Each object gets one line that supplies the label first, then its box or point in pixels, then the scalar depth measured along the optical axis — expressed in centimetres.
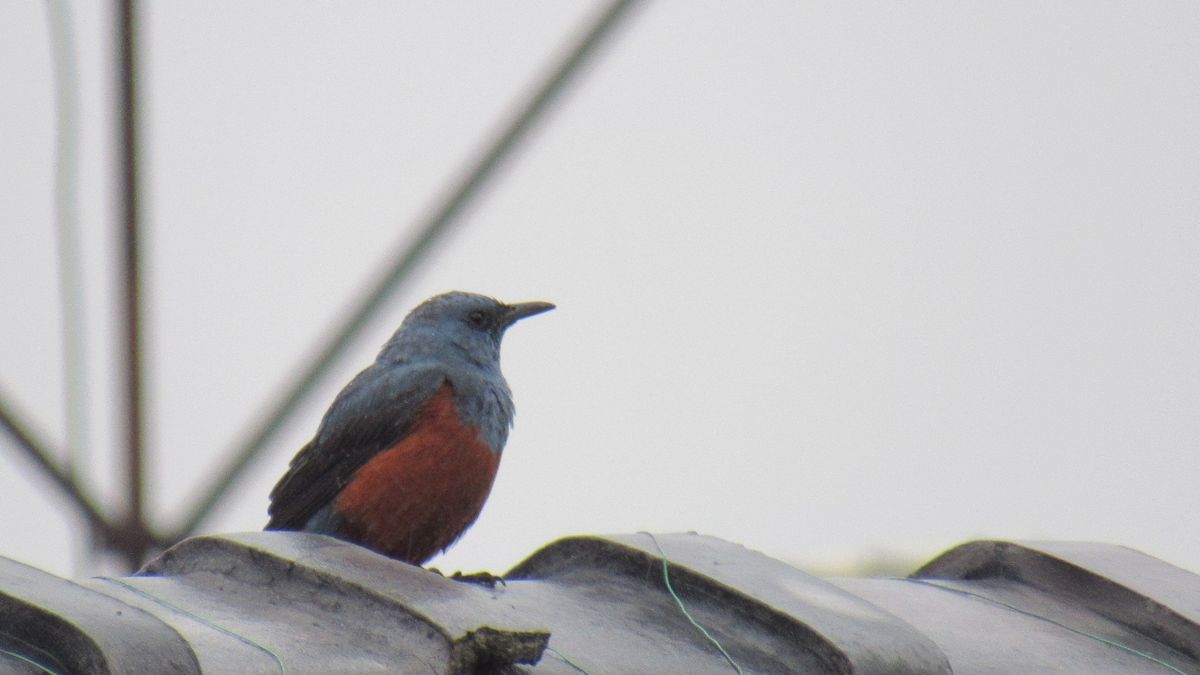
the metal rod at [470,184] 1005
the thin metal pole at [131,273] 984
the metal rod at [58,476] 1025
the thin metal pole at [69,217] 1137
